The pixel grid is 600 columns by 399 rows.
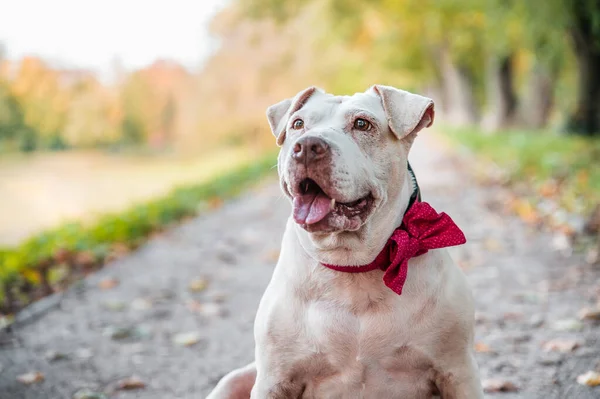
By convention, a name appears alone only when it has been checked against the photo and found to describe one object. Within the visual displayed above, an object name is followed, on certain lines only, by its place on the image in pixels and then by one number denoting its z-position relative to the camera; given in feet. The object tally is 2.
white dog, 8.52
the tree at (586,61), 35.22
